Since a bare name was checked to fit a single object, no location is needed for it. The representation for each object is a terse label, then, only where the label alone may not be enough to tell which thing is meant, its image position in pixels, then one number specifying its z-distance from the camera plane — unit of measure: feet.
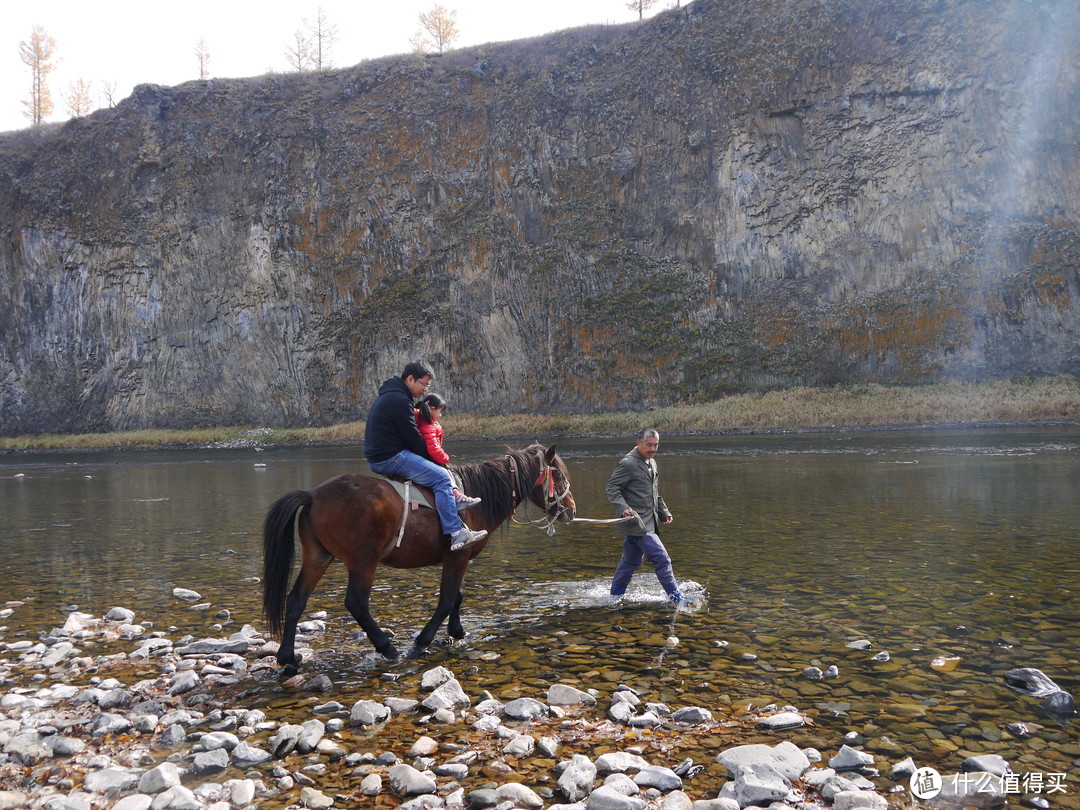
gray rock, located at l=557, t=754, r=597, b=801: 13.80
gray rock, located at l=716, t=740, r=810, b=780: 14.35
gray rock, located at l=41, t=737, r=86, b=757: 16.16
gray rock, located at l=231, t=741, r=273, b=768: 15.74
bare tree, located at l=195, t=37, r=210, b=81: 291.99
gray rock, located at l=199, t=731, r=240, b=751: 16.26
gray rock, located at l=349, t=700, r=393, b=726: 17.71
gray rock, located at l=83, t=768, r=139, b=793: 14.44
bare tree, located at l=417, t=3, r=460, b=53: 278.46
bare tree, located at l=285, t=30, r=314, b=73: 290.15
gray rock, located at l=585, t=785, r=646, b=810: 13.14
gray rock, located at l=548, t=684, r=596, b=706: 18.49
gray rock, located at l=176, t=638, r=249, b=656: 23.71
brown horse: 22.97
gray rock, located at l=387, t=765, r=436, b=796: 14.14
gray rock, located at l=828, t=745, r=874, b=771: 14.53
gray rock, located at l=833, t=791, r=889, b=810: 12.80
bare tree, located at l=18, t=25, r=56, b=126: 281.33
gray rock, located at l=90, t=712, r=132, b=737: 17.24
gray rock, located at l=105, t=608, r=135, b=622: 28.04
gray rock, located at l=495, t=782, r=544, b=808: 13.57
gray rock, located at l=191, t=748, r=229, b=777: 15.26
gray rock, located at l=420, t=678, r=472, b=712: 18.47
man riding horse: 24.79
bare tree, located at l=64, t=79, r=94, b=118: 281.54
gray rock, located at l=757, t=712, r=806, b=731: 16.74
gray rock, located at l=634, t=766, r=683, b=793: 14.01
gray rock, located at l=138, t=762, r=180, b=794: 14.23
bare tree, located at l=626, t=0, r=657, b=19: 253.65
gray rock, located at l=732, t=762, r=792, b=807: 13.41
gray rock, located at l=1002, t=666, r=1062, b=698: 18.17
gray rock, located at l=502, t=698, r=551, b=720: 17.69
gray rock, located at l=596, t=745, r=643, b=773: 14.76
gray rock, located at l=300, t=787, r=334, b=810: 13.70
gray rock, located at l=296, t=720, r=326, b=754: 16.31
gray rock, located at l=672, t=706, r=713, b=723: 17.19
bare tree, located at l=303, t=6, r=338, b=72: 291.97
